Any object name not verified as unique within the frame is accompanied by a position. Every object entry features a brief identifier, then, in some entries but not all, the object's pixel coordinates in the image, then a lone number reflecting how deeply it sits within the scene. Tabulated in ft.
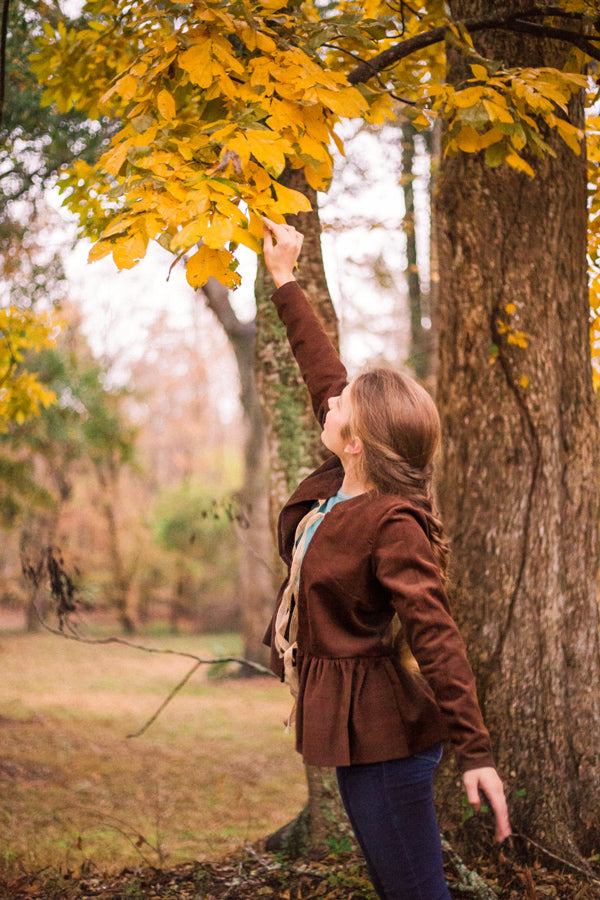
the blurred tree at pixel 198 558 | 58.65
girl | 5.70
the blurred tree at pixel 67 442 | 40.42
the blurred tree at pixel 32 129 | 20.36
